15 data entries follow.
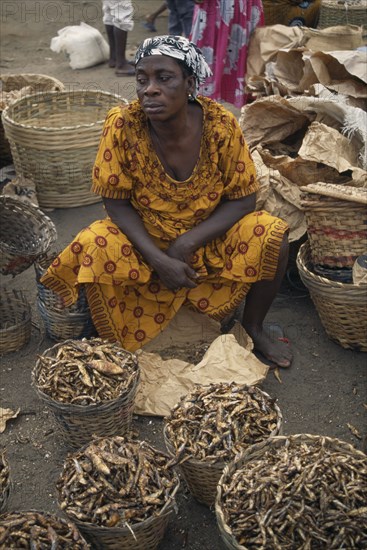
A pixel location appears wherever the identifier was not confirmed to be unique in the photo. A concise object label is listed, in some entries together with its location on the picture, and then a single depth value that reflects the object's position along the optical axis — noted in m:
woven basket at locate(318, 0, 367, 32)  7.53
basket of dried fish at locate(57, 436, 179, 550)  2.46
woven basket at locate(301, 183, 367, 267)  3.56
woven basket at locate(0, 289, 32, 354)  3.79
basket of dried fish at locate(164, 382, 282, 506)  2.71
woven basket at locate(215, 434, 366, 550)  2.49
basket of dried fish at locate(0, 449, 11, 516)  2.51
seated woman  3.43
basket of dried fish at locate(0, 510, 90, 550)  2.25
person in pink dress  5.87
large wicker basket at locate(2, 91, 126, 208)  5.05
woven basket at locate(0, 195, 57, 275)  3.73
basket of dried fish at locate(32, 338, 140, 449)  2.96
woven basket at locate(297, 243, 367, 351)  3.56
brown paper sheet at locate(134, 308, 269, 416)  3.44
